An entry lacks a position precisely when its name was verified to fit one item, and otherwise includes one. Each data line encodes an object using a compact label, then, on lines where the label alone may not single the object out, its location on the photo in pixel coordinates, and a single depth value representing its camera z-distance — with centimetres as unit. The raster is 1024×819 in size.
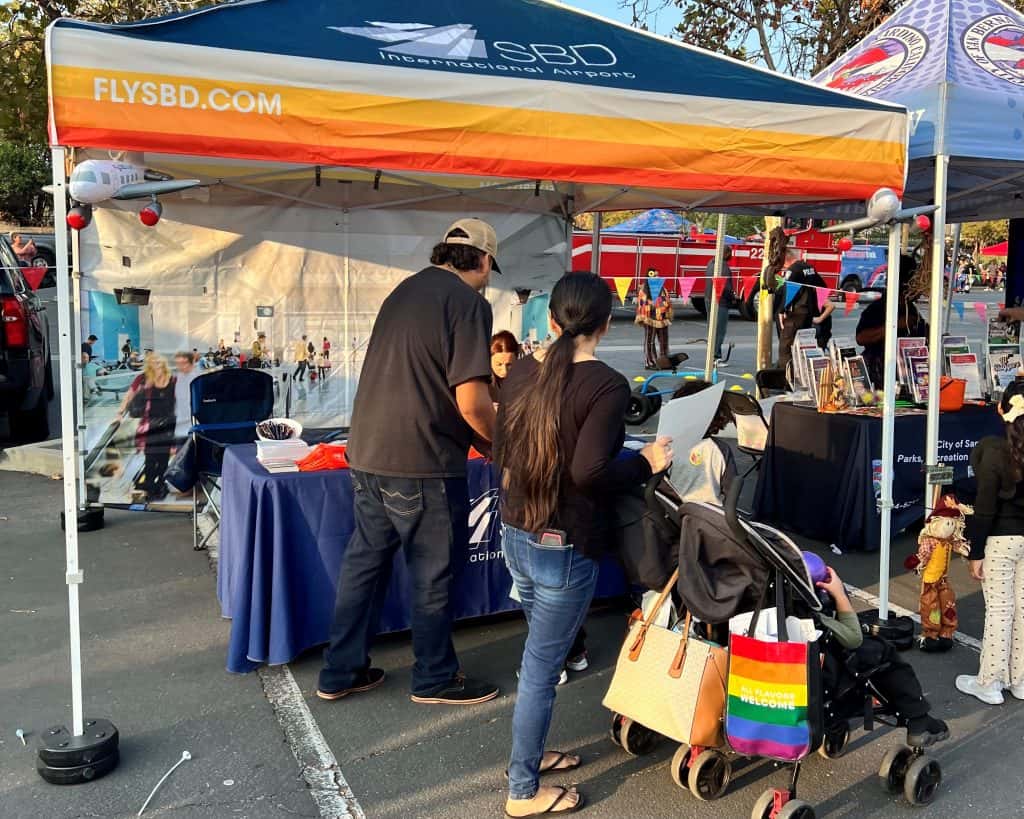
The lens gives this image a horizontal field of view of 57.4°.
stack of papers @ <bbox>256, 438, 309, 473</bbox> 404
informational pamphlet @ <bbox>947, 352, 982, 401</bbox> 631
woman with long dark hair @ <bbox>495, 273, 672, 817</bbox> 267
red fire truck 2222
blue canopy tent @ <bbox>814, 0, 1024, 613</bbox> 459
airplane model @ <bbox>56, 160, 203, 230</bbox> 307
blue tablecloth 386
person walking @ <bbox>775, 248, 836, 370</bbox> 1119
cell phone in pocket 276
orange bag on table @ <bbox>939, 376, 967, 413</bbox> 593
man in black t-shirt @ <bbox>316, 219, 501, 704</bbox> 329
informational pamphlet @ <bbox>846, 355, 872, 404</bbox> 608
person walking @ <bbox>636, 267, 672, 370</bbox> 1425
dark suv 787
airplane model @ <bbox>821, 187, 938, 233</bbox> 410
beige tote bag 287
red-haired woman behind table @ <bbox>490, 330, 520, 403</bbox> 538
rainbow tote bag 269
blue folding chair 525
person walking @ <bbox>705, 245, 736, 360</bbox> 1425
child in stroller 287
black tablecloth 563
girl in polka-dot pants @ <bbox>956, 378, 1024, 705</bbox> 363
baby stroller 274
